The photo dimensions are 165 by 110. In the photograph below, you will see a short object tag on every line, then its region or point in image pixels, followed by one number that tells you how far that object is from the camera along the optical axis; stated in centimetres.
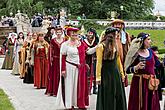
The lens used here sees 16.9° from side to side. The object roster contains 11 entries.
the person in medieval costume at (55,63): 1396
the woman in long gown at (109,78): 948
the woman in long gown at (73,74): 1159
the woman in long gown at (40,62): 1636
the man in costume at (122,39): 1088
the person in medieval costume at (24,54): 1943
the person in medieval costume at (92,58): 1401
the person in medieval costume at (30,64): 1689
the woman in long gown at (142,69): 923
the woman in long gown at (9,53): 2339
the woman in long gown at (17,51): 2147
